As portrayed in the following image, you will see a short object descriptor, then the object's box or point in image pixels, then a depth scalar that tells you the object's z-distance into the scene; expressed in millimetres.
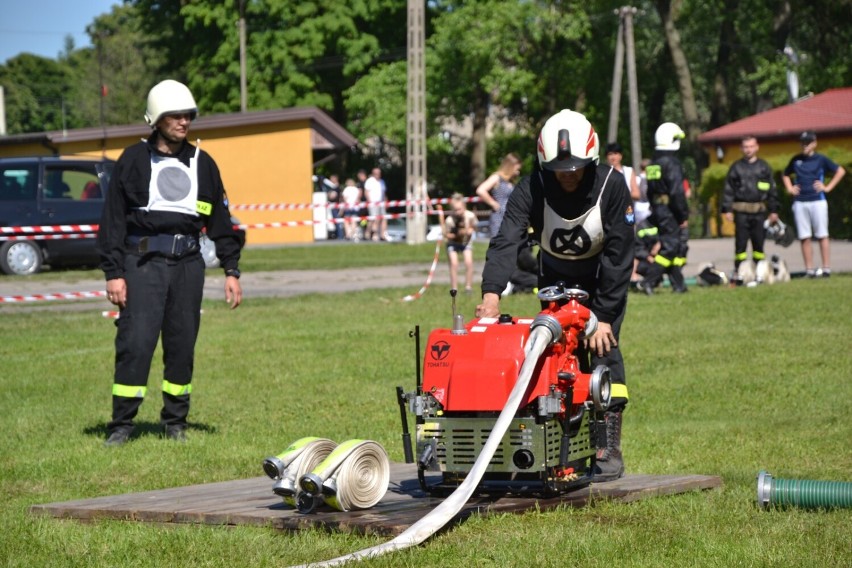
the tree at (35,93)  103312
